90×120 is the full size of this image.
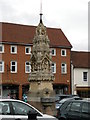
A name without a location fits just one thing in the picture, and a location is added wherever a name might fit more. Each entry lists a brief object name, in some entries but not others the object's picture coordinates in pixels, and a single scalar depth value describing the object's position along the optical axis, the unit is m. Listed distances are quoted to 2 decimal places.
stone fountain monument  24.58
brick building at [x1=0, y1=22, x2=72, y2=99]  53.15
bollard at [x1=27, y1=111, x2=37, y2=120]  9.81
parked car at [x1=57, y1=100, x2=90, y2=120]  14.09
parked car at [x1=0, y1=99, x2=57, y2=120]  11.66
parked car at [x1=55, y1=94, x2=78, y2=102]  29.83
